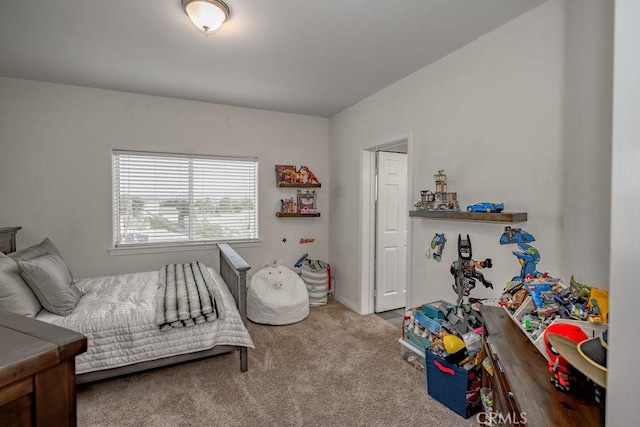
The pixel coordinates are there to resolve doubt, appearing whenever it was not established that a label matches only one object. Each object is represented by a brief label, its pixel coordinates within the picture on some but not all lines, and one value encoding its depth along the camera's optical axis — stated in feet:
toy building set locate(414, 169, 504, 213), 8.19
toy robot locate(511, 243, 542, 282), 6.16
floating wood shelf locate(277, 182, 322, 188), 13.83
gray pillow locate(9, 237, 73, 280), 7.98
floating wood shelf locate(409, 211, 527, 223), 6.56
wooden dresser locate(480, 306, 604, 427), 2.91
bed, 7.04
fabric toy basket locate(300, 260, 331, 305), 13.56
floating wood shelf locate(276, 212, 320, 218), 13.88
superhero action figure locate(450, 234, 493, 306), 7.54
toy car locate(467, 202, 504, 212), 6.94
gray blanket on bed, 7.41
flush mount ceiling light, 6.34
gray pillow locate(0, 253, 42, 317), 6.52
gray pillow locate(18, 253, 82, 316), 7.06
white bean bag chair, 11.45
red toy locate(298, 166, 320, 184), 14.39
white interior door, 12.65
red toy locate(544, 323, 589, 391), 3.20
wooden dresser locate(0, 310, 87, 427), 1.63
